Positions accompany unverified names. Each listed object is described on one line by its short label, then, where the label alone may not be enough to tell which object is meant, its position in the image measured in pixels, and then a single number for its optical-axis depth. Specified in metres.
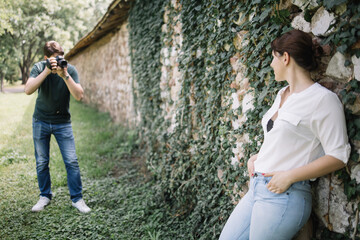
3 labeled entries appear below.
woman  1.37
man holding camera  3.18
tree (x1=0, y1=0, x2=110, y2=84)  16.66
